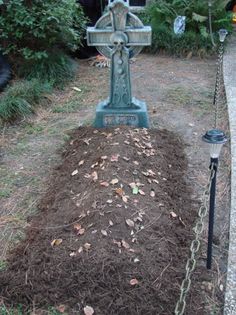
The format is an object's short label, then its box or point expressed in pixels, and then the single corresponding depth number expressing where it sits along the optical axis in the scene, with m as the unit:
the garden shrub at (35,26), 4.76
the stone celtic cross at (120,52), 3.34
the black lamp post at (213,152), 1.87
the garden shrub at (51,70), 4.92
